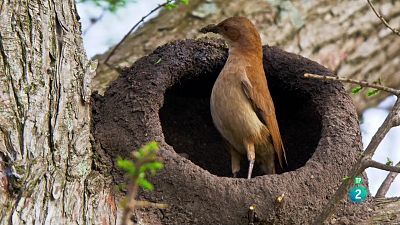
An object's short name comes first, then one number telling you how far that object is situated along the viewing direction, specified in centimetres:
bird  1216
